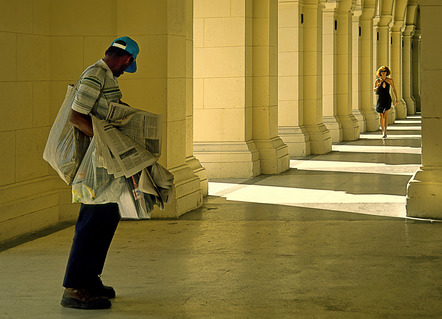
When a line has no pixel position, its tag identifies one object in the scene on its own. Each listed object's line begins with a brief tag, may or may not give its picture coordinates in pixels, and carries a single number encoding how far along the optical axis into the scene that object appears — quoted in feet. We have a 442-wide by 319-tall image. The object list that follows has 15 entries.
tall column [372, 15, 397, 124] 88.02
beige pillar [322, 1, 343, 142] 63.93
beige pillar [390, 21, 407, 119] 97.55
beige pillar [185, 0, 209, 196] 32.04
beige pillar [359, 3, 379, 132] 77.10
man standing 16.51
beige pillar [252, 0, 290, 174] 42.01
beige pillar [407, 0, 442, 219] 27.73
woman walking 65.57
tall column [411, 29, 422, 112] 134.21
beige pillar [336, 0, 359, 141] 65.57
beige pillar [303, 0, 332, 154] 53.42
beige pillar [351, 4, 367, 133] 76.07
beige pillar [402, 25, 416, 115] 110.93
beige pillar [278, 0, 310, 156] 51.72
